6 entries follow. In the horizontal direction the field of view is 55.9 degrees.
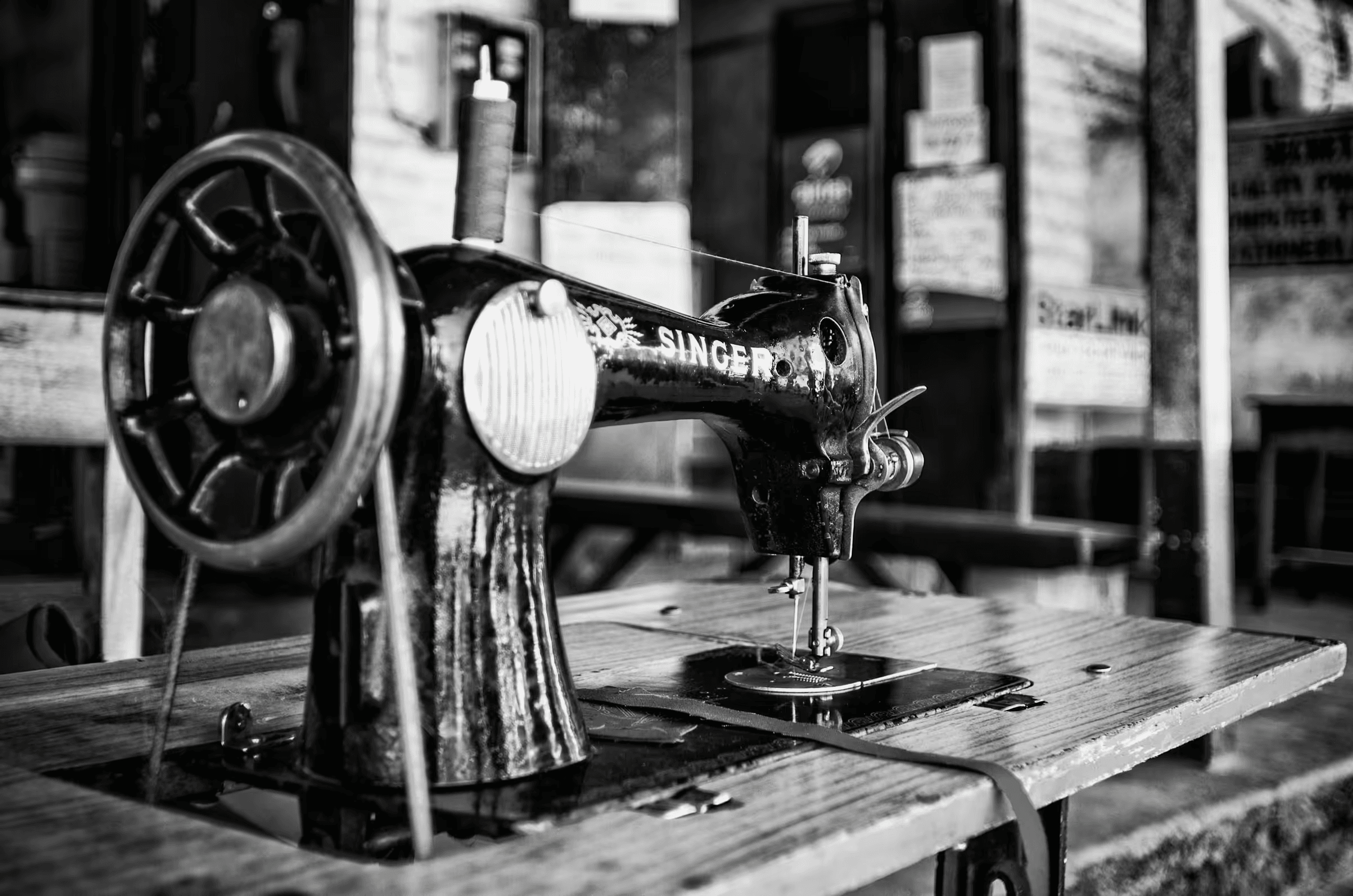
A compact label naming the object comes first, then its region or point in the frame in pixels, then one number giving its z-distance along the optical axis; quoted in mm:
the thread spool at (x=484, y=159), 933
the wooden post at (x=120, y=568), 1931
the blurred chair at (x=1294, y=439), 5867
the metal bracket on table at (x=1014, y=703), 1150
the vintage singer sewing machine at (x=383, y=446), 771
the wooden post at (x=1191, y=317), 3162
